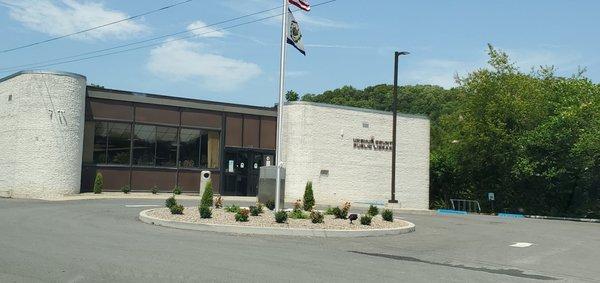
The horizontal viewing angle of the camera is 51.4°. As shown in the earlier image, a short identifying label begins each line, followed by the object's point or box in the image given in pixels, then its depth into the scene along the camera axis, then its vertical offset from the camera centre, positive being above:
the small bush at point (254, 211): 17.56 -1.09
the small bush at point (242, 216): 15.88 -1.12
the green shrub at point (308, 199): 21.70 -0.90
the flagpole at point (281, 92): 18.45 +2.40
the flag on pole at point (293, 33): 18.84 +4.30
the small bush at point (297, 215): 17.62 -1.17
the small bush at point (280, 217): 15.96 -1.12
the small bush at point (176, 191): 28.87 -0.98
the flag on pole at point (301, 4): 19.23 +5.28
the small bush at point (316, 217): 16.33 -1.12
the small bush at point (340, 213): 18.28 -1.11
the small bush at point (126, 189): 27.91 -0.93
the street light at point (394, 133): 30.09 +2.21
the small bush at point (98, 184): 26.97 -0.72
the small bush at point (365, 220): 16.86 -1.20
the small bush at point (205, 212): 16.36 -1.08
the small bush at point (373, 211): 18.85 -1.06
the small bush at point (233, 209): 18.47 -1.11
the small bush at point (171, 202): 17.79 -0.93
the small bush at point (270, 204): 20.16 -1.01
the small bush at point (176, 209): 17.25 -1.08
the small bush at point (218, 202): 19.53 -0.99
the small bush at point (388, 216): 18.28 -1.16
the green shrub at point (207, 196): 19.14 -0.78
